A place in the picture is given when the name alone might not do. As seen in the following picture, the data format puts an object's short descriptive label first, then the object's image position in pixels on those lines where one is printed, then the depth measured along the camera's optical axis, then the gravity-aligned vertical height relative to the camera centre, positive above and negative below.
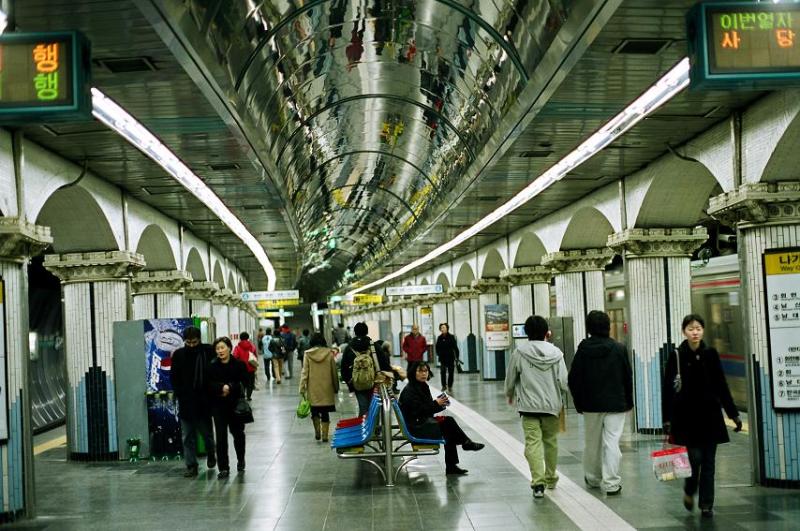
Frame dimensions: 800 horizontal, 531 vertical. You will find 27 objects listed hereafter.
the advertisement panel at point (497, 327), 24.14 -0.76
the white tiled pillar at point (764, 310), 9.02 -0.23
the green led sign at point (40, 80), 5.73 +1.45
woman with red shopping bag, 7.41 -0.93
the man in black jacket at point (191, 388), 10.48 -0.87
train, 16.34 -0.39
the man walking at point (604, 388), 8.32 -0.84
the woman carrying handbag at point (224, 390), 10.34 -0.90
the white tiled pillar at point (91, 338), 12.45 -0.32
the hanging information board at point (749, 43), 5.71 +1.49
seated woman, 9.38 -1.14
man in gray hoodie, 8.38 -0.85
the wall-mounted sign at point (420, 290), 32.97 +0.40
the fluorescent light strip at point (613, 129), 8.14 +1.76
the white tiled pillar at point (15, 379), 8.51 -0.57
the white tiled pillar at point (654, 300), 13.53 -0.13
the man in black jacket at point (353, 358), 11.73 -0.71
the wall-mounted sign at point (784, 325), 9.02 -0.38
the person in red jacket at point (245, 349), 18.12 -0.81
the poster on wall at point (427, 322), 35.56 -0.83
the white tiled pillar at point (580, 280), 18.64 +0.28
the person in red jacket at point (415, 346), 21.05 -1.00
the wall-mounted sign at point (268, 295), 33.29 +0.44
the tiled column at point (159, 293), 18.16 +0.35
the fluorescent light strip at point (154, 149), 8.12 +1.71
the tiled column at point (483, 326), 25.80 -0.90
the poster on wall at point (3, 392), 8.47 -0.67
